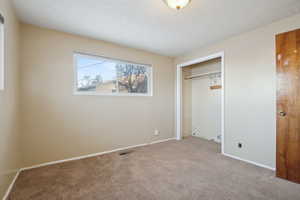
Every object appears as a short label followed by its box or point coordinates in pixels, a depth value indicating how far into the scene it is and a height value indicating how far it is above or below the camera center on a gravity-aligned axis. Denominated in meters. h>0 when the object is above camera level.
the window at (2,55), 1.60 +0.52
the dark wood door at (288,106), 1.97 -0.10
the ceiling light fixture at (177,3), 1.72 +1.20
